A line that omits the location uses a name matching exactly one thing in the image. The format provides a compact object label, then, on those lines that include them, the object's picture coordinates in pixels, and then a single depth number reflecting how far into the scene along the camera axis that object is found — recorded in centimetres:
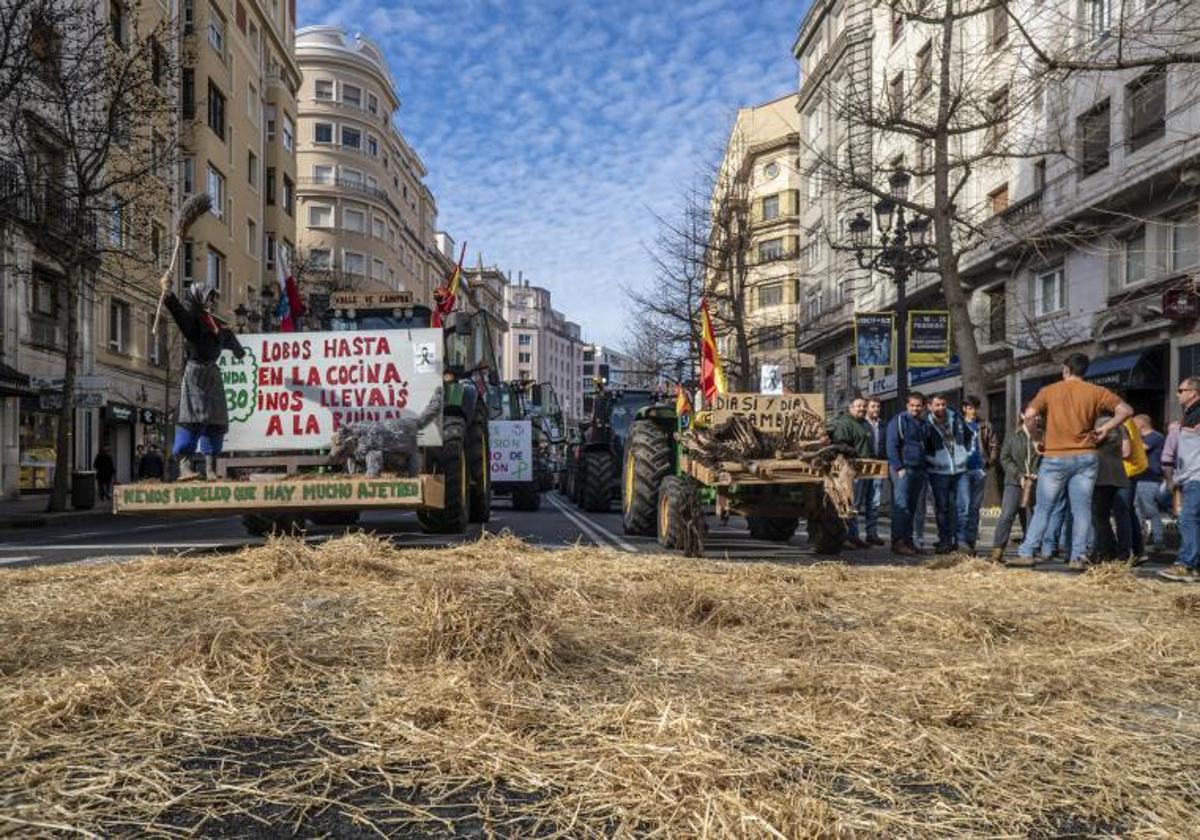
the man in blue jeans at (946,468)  912
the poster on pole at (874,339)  1764
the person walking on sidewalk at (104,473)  2327
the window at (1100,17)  967
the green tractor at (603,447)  1586
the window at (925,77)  1555
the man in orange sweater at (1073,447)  762
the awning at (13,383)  2056
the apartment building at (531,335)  15138
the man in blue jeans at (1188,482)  734
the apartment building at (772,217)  3278
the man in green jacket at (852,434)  1006
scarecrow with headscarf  764
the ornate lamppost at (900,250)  1548
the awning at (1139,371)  1811
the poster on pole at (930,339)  1720
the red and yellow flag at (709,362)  999
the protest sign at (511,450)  1859
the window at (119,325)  2784
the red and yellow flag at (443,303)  989
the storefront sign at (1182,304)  1642
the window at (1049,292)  2208
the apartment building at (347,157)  6309
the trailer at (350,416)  818
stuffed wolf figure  811
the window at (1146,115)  1731
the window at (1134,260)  1862
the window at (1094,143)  1950
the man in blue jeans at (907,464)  901
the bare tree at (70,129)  1585
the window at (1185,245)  1703
